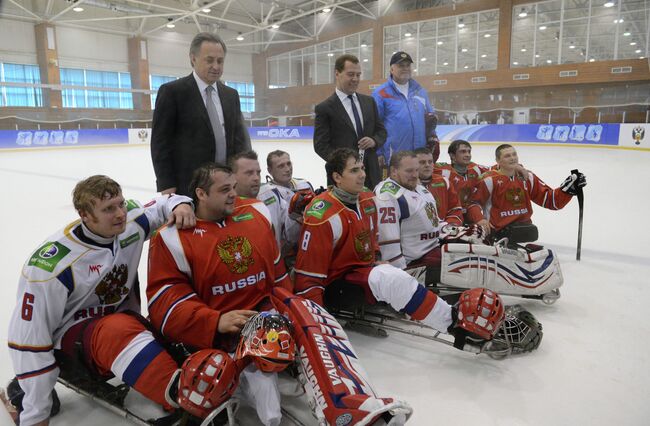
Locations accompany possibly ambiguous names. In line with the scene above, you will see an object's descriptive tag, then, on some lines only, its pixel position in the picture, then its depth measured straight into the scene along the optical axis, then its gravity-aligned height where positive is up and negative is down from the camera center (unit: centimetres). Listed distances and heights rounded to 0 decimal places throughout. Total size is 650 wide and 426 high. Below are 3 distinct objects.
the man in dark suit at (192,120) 268 +10
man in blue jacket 409 +18
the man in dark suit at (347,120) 355 +11
